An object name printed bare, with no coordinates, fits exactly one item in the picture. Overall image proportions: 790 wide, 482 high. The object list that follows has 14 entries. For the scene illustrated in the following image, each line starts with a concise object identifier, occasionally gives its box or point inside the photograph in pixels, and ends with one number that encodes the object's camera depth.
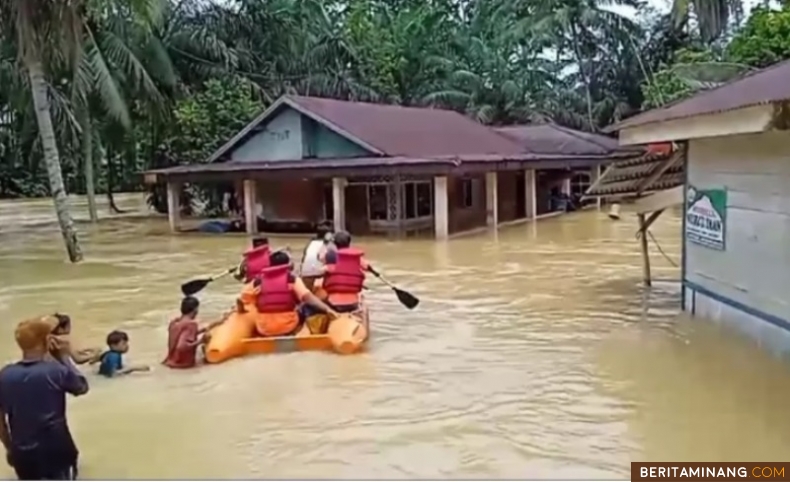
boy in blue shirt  9.05
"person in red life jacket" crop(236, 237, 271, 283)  10.56
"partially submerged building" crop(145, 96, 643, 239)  23.83
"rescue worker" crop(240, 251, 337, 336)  9.76
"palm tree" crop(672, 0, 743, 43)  26.83
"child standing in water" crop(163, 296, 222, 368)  9.27
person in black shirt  5.20
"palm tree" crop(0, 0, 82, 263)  18.97
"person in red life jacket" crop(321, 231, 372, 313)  10.22
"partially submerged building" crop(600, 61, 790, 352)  8.72
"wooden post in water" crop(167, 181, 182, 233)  27.03
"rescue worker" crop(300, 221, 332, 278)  10.72
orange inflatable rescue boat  9.59
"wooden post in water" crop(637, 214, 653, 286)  13.73
